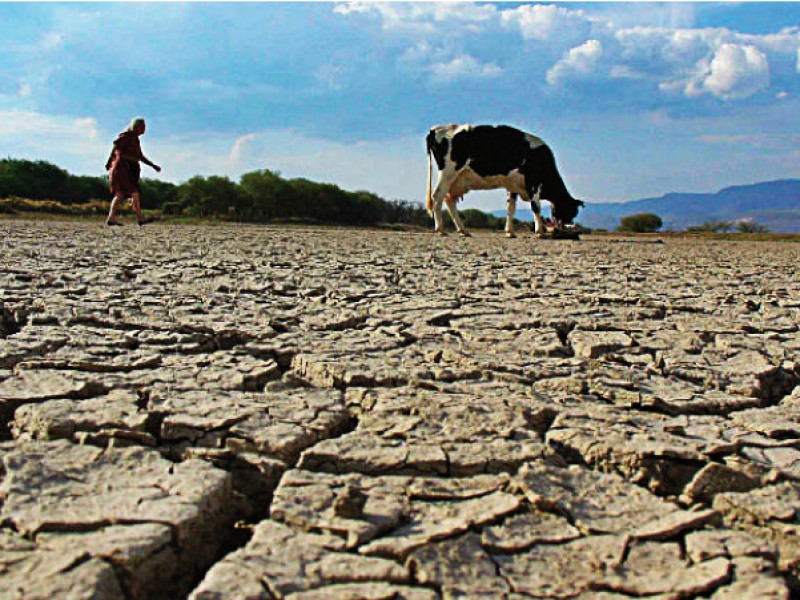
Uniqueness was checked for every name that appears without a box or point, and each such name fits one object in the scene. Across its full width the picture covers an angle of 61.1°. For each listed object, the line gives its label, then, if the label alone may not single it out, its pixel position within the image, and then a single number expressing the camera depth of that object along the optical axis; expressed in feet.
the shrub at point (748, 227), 76.37
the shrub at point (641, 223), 80.79
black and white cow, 34.91
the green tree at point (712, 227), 69.24
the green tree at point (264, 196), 60.85
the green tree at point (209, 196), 59.62
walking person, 29.53
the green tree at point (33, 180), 65.57
